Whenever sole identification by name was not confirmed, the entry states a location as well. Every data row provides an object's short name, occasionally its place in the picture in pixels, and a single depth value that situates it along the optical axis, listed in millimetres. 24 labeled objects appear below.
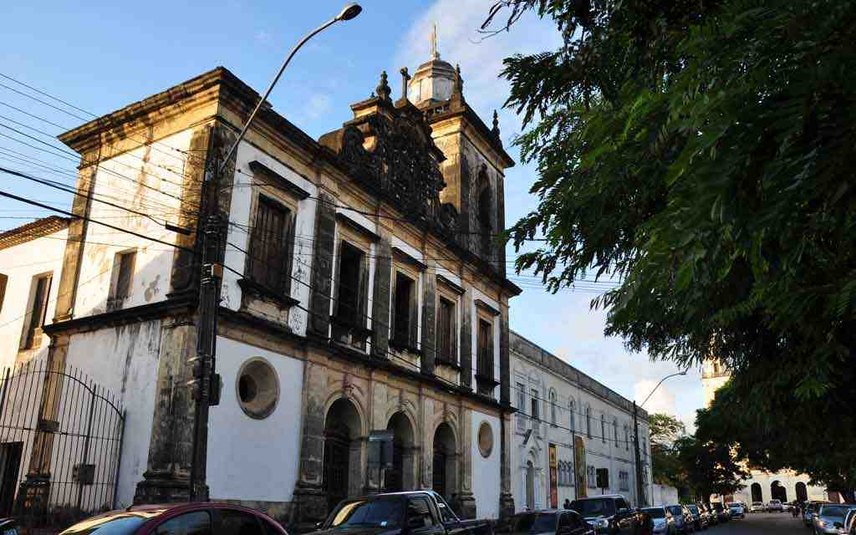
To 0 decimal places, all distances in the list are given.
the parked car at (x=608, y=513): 21234
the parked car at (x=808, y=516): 44362
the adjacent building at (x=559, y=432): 34281
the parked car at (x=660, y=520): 26803
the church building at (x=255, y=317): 15711
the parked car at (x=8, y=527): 9612
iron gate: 15398
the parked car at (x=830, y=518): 26031
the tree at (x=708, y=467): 61281
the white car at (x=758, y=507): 94031
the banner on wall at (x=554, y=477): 36938
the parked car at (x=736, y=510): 66625
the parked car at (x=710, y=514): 48566
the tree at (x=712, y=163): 2873
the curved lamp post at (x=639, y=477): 34228
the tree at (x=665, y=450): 88550
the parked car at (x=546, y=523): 15828
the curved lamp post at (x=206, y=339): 11391
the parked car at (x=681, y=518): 33938
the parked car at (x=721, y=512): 56506
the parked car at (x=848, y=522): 22678
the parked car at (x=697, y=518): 41875
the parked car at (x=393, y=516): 10930
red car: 6711
